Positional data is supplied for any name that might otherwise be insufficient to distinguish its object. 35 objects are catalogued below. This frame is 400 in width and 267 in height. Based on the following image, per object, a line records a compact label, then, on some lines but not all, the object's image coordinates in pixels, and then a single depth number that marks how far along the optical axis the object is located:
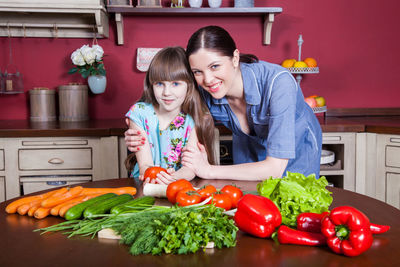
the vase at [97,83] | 3.16
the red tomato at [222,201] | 1.20
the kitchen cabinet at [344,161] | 2.84
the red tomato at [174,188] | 1.30
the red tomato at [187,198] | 1.20
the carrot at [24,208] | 1.25
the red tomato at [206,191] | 1.24
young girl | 1.91
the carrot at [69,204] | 1.21
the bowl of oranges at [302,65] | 3.17
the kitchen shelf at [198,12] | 3.06
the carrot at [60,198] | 1.26
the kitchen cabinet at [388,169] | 2.75
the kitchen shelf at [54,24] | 3.09
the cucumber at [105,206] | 1.16
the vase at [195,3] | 3.12
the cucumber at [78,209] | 1.17
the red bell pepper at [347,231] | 0.93
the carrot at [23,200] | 1.27
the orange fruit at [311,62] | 3.21
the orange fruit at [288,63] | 3.22
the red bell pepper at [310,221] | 1.05
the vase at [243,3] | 3.14
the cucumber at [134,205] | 1.16
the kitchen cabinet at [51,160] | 2.72
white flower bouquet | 3.07
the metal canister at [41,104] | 3.19
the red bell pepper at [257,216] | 1.04
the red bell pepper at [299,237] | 1.01
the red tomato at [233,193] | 1.26
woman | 1.67
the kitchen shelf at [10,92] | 3.20
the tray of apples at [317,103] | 3.13
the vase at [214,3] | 3.11
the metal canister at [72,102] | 3.16
